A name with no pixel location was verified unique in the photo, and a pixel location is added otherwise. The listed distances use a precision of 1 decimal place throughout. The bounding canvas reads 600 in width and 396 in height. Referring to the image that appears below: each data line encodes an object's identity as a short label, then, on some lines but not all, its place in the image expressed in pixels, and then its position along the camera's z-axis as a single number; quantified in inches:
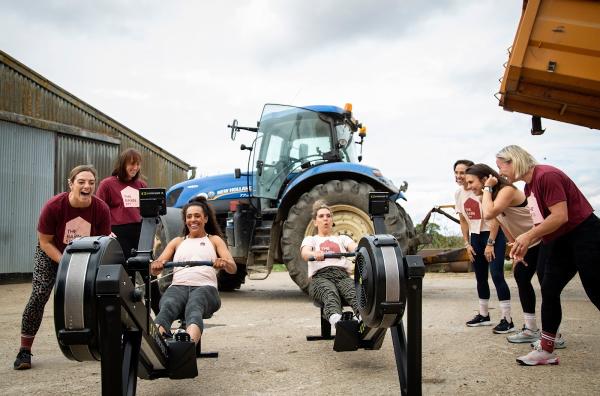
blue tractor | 309.7
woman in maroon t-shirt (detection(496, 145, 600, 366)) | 155.8
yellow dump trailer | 201.9
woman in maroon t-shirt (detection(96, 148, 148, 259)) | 218.4
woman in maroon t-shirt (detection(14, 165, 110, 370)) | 174.6
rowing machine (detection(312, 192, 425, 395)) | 127.4
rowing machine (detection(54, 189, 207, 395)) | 110.1
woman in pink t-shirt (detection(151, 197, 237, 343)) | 161.8
